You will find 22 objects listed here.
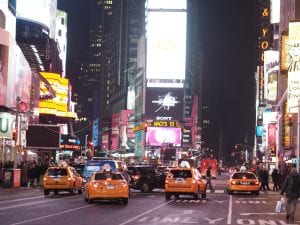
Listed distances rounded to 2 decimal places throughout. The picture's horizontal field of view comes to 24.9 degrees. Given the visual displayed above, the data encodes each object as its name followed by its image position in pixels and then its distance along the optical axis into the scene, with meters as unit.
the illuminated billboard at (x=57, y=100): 100.56
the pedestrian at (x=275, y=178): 47.28
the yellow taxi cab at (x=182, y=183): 32.25
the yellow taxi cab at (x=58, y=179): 34.09
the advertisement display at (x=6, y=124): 51.56
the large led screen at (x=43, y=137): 63.41
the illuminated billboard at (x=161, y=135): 131.25
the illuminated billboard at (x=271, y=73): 102.65
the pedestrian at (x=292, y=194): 20.58
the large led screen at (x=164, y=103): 134.75
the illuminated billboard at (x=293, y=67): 53.78
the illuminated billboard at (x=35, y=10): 99.44
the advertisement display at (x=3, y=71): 52.97
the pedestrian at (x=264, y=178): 47.41
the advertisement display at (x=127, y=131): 173.25
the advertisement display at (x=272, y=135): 87.34
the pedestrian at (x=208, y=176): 44.12
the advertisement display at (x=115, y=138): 183.75
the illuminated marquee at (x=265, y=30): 134.23
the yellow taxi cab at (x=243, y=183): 38.81
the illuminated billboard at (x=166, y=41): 130.12
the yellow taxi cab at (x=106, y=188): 27.08
